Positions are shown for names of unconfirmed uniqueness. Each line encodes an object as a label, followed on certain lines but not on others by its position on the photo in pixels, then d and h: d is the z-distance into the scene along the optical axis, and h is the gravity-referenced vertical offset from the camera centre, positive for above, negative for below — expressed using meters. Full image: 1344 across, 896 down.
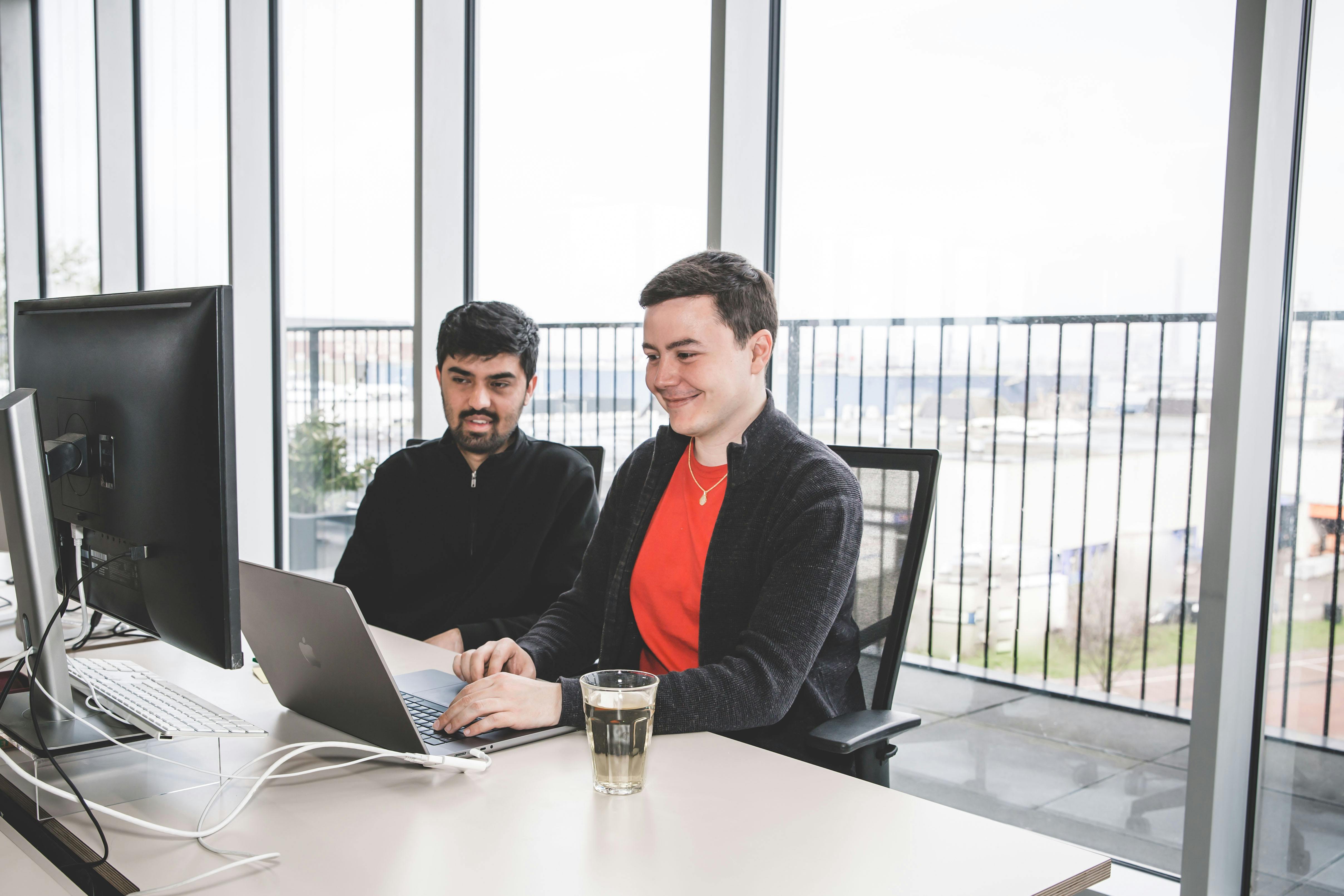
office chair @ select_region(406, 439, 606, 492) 2.20 -0.23
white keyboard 1.04 -0.42
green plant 3.84 -0.47
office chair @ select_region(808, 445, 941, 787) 1.53 -0.32
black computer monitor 0.97 -0.11
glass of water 0.98 -0.39
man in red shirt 1.23 -0.31
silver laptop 0.99 -0.36
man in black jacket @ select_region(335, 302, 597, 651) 2.04 -0.34
